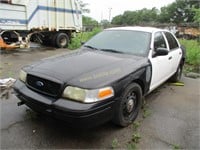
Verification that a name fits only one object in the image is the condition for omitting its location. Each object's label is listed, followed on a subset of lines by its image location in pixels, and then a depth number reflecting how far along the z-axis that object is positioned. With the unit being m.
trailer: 9.36
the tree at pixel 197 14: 10.65
